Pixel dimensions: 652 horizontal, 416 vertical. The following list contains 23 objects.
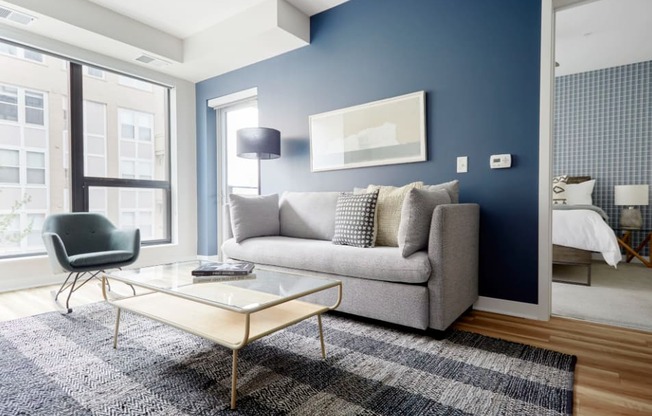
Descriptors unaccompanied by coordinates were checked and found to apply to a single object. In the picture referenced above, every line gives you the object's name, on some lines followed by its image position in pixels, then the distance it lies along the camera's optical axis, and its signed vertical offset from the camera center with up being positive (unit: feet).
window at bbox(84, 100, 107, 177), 12.04 +2.25
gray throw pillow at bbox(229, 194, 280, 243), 9.53 -0.48
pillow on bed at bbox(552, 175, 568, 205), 14.69 +0.39
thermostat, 7.70 +0.88
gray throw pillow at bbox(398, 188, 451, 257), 6.43 -0.43
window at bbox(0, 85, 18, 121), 10.37 +3.05
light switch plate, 8.35 +0.88
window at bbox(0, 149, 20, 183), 10.34 +1.09
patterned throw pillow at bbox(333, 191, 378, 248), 7.70 -0.51
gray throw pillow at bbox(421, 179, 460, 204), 7.74 +0.26
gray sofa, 6.17 -1.44
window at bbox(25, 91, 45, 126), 10.80 +3.01
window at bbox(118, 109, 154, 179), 13.17 +2.25
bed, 10.12 -1.21
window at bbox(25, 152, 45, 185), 10.82 +1.07
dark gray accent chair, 8.04 -1.17
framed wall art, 9.14 +1.94
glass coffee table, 4.40 -1.71
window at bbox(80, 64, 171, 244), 12.29 +1.78
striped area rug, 4.18 -2.57
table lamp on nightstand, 13.57 -0.10
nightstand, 13.50 -1.89
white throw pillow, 7.82 -0.36
